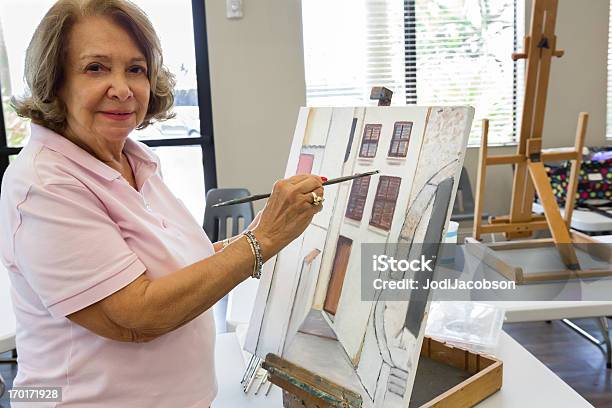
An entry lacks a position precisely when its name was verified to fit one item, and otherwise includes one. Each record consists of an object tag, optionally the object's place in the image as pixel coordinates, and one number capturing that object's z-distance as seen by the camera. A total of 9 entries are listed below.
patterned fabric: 3.67
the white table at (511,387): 1.12
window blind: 4.02
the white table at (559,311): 1.58
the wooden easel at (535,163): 2.18
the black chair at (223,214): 2.95
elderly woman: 0.81
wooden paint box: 1.01
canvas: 0.93
